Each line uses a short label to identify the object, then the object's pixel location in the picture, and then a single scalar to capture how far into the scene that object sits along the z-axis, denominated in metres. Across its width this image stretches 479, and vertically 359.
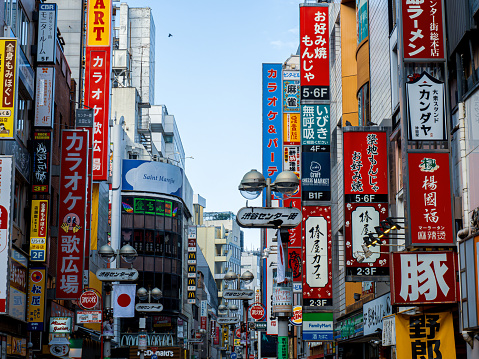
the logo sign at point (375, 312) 24.05
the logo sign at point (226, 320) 43.12
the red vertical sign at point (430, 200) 17.80
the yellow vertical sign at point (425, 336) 18.55
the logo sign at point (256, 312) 44.94
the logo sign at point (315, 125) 33.69
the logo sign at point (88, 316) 29.03
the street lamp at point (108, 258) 25.12
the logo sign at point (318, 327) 34.91
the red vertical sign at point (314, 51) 33.69
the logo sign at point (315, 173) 33.31
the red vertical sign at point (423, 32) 18.81
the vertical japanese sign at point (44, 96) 31.48
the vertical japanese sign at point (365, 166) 24.70
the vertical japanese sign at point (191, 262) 89.38
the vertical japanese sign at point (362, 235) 23.73
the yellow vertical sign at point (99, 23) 45.69
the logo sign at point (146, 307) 35.16
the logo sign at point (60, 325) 30.98
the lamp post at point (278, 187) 16.94
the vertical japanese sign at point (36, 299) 29.22
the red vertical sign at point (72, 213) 33.16
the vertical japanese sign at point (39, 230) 29.28
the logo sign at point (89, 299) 29.95
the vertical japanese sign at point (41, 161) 30.30
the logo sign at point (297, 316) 39.62
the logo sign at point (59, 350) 32.59
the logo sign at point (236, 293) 28.25
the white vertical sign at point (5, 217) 22.59
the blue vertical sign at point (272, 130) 49.50
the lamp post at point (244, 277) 33.47
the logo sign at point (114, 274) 25.86
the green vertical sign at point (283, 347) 17.66
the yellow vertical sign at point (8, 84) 22.52
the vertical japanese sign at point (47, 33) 31.81
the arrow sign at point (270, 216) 17.24
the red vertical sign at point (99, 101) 44.78
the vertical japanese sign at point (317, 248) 33.03
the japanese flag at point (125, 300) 43.91
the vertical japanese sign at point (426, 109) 18.23
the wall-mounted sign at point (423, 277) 17.73
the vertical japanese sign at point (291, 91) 49.22
